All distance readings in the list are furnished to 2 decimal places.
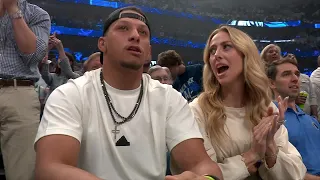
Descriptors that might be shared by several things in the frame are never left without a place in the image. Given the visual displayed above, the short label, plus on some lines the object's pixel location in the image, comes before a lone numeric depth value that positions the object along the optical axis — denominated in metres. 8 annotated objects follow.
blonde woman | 1.85
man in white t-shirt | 1.39
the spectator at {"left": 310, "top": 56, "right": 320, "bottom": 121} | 4.73
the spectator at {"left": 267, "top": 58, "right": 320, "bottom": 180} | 2.41
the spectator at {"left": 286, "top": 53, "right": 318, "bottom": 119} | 4.35
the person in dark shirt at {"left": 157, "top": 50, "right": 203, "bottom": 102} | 3.50
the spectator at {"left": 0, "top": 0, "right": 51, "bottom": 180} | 1.95
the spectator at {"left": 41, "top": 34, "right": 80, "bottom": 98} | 3.57
